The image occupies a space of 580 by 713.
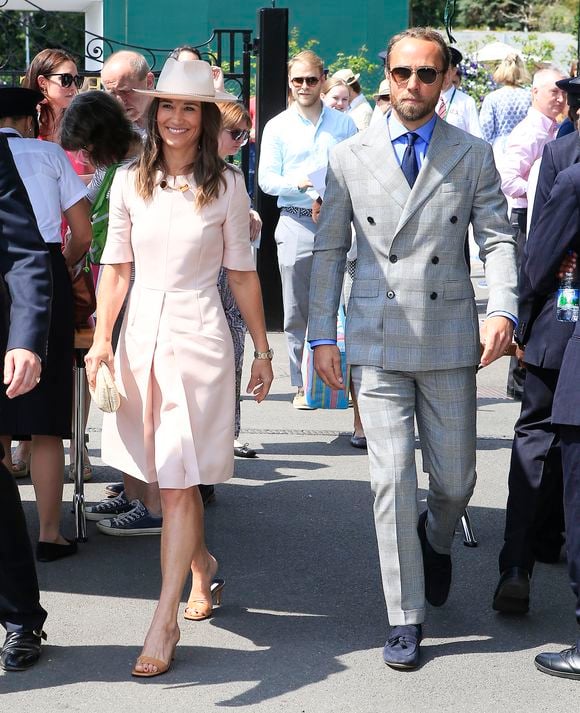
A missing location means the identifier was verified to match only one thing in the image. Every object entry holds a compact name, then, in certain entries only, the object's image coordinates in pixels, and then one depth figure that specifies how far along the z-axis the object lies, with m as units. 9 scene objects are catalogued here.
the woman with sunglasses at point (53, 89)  11.56
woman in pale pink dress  8.13
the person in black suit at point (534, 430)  8.76
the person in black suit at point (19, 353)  7.48
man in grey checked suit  8.15
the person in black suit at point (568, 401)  7.93
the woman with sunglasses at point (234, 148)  11.18
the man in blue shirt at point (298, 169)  15.48
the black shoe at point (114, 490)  11.92
